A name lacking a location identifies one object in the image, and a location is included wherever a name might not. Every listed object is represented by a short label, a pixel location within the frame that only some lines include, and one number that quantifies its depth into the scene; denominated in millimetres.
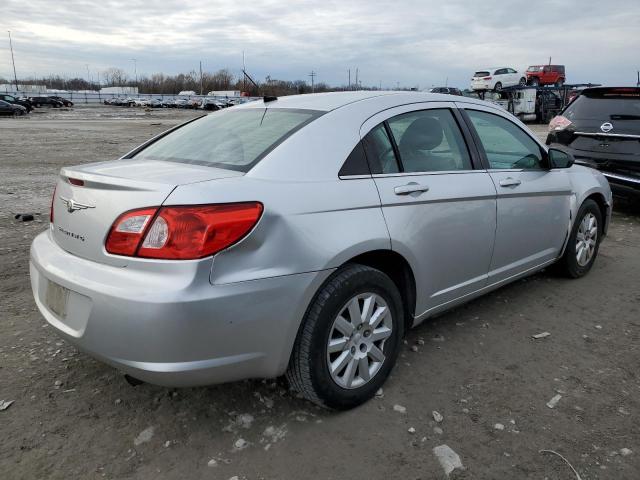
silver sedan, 2168
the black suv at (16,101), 44375
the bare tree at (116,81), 155362
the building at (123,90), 127688
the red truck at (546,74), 39781
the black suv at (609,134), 6672
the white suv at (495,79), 34188
